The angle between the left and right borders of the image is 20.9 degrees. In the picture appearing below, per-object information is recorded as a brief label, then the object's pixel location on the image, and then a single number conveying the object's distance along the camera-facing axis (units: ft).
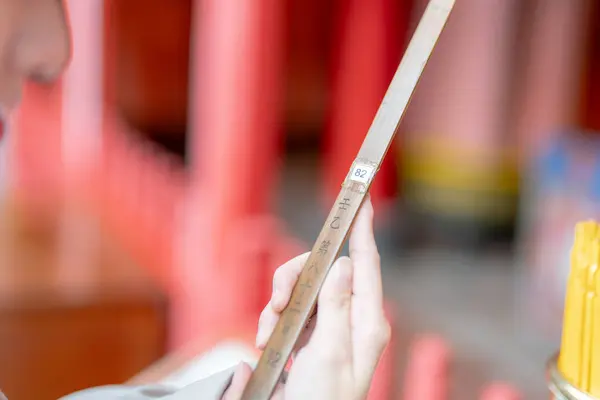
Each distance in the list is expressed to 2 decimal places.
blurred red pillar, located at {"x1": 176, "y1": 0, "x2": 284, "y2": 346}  8.58
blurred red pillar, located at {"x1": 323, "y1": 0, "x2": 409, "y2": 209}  16.28
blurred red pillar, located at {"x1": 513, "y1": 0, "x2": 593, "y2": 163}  16.60
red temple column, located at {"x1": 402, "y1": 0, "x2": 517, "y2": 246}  16.62
